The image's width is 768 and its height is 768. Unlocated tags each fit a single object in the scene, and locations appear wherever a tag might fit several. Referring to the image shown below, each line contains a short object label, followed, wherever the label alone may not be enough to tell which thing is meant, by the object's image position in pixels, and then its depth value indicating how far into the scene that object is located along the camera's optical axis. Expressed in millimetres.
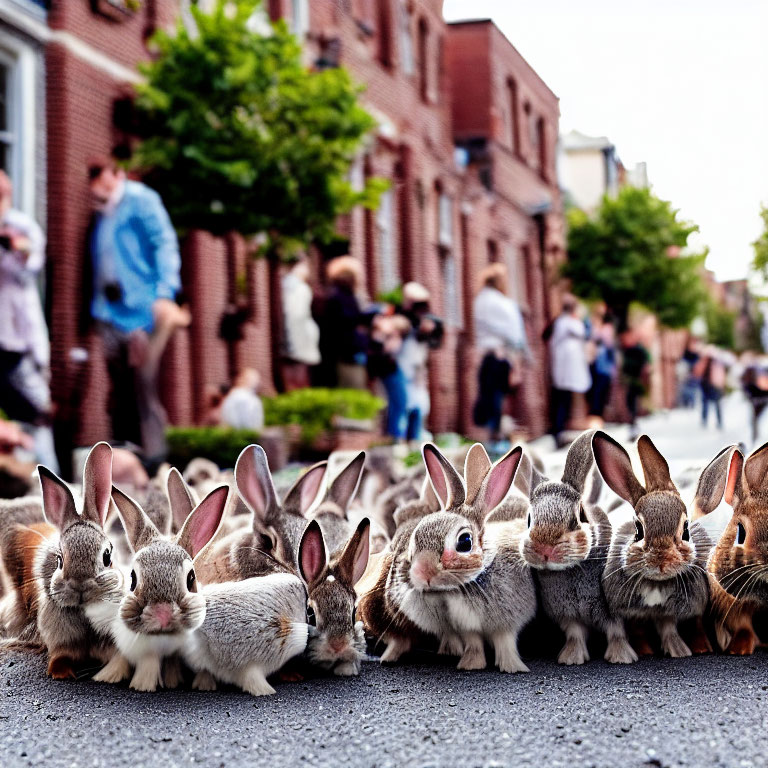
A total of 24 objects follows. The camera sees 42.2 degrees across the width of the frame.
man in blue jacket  7410
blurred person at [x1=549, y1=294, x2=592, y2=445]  11398
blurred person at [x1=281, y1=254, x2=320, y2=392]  9586
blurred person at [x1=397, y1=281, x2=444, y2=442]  10250
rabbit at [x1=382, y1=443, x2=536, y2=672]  2488
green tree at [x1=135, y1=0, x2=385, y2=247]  7844
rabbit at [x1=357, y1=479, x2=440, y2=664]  2764
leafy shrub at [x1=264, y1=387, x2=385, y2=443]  8602
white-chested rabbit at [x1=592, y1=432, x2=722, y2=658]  2469
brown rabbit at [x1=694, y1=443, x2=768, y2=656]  2547
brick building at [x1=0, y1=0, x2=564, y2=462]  7328
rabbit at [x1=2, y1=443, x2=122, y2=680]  2477
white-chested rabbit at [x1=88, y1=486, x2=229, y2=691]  2320
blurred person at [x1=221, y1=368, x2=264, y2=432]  8625
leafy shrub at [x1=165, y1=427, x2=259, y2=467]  7766
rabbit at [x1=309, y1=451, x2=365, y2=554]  3021
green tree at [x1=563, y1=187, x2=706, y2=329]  13641
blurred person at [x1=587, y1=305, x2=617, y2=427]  11883
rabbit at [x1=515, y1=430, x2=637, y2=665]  2498
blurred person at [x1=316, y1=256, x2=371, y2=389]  9570
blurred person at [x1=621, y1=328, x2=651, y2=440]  12406
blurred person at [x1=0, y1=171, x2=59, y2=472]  6723
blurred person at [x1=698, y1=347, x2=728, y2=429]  10547
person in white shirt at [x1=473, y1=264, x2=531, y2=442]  11773
